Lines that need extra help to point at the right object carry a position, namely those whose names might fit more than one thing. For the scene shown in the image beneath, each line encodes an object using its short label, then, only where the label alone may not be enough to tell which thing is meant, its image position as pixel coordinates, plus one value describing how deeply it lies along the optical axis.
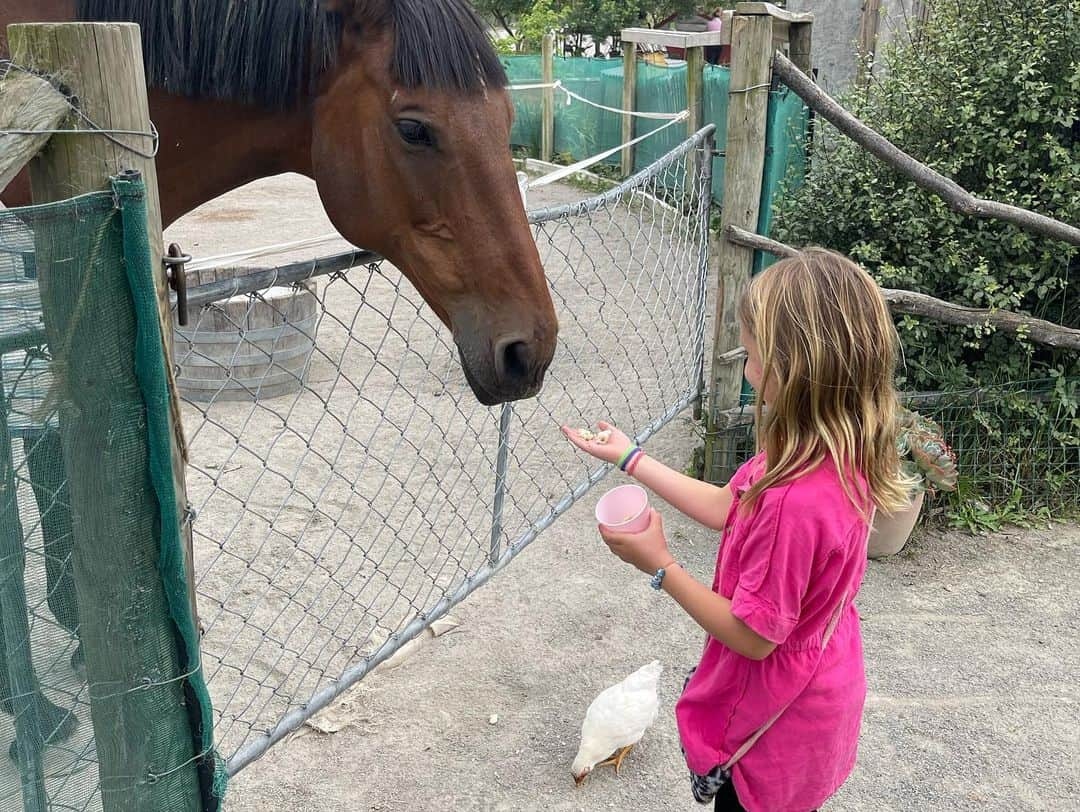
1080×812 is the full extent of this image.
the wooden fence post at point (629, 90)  12.02
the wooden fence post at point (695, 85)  9.51
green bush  3.90
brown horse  2.05
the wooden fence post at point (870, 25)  6.92
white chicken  2.54
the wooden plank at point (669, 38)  8.78
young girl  1.52
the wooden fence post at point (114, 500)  1.20
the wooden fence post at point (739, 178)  3.73
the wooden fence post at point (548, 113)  14.56
